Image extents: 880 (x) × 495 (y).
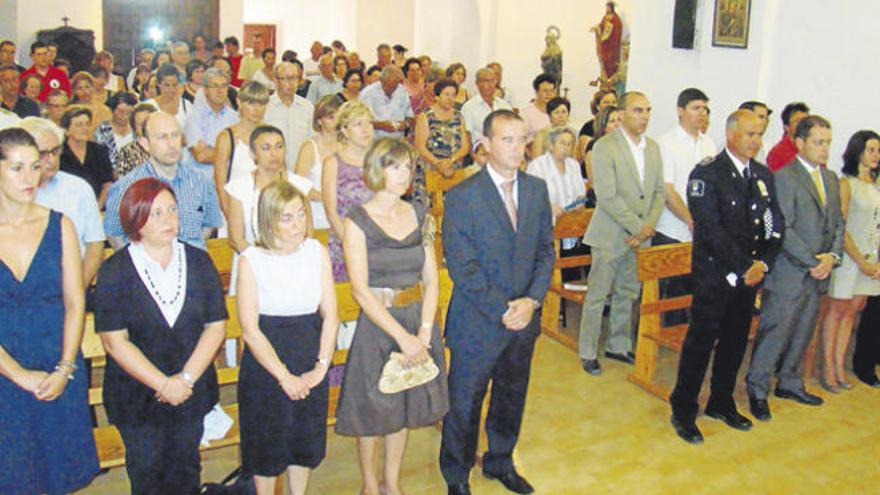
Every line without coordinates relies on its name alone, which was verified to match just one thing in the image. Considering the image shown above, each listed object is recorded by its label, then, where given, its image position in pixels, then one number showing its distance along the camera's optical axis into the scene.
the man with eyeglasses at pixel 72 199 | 3.79
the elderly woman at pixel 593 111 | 7.62
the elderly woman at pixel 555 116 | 7.01
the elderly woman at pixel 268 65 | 12.06
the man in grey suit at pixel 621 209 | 5.50
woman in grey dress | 3.57
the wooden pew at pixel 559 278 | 6.02
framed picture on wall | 7.18
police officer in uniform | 4.56
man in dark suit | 3.82
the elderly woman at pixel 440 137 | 7.27
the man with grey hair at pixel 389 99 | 9.09
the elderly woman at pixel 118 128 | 6.35
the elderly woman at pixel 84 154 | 5.33
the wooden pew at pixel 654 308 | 5.27
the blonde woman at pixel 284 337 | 3.38
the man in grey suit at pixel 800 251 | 5.02
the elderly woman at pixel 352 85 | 9.59
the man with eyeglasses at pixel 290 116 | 6.87
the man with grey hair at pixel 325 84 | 11.05
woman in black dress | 3.17
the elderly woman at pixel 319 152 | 5.19
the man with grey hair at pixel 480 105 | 8.24
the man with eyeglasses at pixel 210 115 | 6.32
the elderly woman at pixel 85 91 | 7.64
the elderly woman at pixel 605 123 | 6.62
